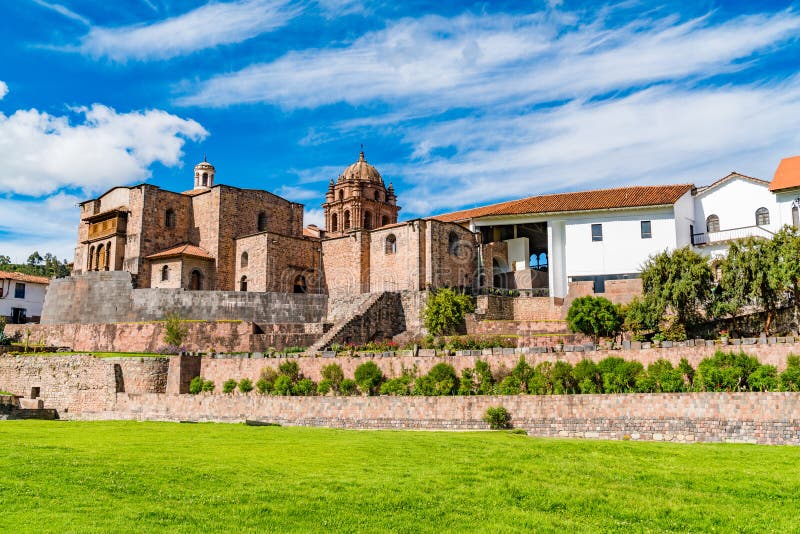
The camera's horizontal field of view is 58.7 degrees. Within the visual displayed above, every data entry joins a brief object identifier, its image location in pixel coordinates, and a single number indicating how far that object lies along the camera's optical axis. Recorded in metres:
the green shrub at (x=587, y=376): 22.70
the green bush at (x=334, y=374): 27.48
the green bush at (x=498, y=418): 22.50
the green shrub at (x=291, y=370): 28.54
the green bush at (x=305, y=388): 27.50
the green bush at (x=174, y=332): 35.78
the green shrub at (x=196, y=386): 30.36
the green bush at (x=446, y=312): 36.53
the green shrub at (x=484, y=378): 24.41
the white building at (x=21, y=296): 55.56
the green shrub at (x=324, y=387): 27.14
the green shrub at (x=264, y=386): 28.46
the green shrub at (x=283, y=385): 27.91
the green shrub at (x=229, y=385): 29.62
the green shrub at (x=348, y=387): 26.77
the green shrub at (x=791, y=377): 19.53
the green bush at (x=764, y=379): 20.02
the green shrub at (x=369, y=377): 26.39
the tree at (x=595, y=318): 31.16
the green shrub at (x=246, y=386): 29.16
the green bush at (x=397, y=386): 25.55
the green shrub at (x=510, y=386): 23.80
